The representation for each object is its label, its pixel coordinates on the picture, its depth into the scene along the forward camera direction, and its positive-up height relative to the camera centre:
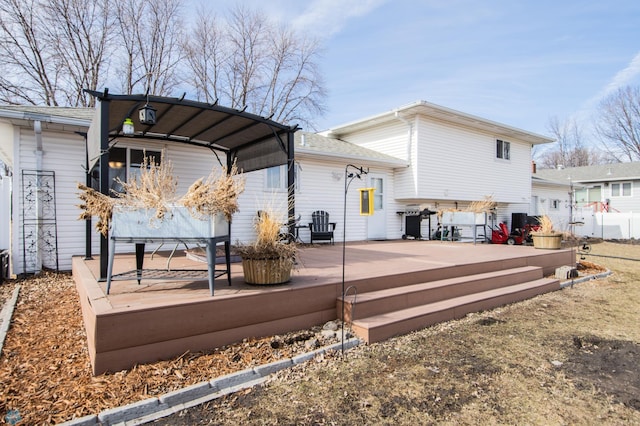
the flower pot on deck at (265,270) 3.52 -0.54
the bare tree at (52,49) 13.34 +6.50
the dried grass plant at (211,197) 3.21 +0.16
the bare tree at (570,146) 34.34 +6.36
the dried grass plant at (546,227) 7.98 -0.30
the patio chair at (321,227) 9.02 -0.31
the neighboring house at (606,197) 18.17 +1.03
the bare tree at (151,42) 15.68 +7.70
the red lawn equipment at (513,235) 11.73 -0.75
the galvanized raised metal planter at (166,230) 3.12 -0.13
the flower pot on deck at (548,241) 7.77 -0.59
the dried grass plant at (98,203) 3.19 +0.11
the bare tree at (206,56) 17.64 +7.79
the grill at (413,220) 11.14 -0.19
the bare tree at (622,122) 27.92 +7.14
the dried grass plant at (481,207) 10.10 +0.19
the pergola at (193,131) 3.71 +1.27
